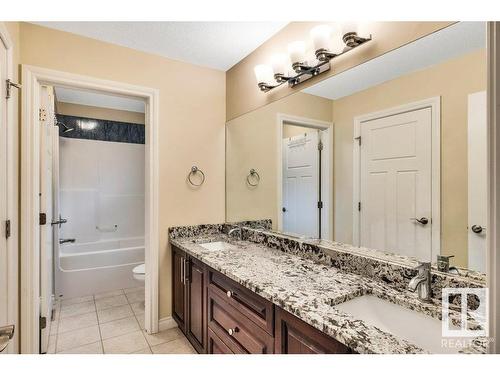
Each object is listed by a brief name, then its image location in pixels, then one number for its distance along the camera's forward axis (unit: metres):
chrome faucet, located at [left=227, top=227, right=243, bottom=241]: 2.23
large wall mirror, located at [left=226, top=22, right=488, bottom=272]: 1.02
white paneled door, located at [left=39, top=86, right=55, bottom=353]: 1.86
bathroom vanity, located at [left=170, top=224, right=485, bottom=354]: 0.87
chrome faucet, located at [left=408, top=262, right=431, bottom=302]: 1.01
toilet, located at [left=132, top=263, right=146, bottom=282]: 2.89
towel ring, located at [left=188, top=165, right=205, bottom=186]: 2.40
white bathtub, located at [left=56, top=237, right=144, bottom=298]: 2.90
